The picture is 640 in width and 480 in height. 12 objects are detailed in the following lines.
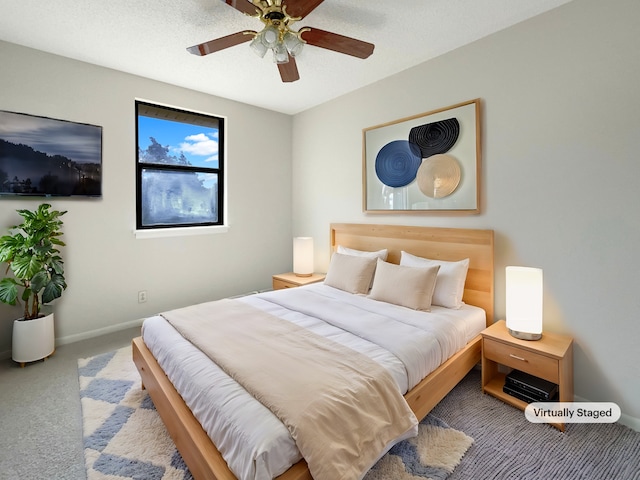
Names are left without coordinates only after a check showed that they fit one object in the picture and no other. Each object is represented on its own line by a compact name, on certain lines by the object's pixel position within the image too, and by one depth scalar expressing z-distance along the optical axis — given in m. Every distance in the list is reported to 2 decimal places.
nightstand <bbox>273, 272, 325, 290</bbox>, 3.47
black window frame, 3.24
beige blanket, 1.13
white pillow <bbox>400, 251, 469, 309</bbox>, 2.39
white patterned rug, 1.47
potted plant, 2.31
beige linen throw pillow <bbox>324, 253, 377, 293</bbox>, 2.82
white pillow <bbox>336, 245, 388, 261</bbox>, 3.00
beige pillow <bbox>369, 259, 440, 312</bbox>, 2.32
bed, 1.23
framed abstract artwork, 2.51
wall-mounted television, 2.48
